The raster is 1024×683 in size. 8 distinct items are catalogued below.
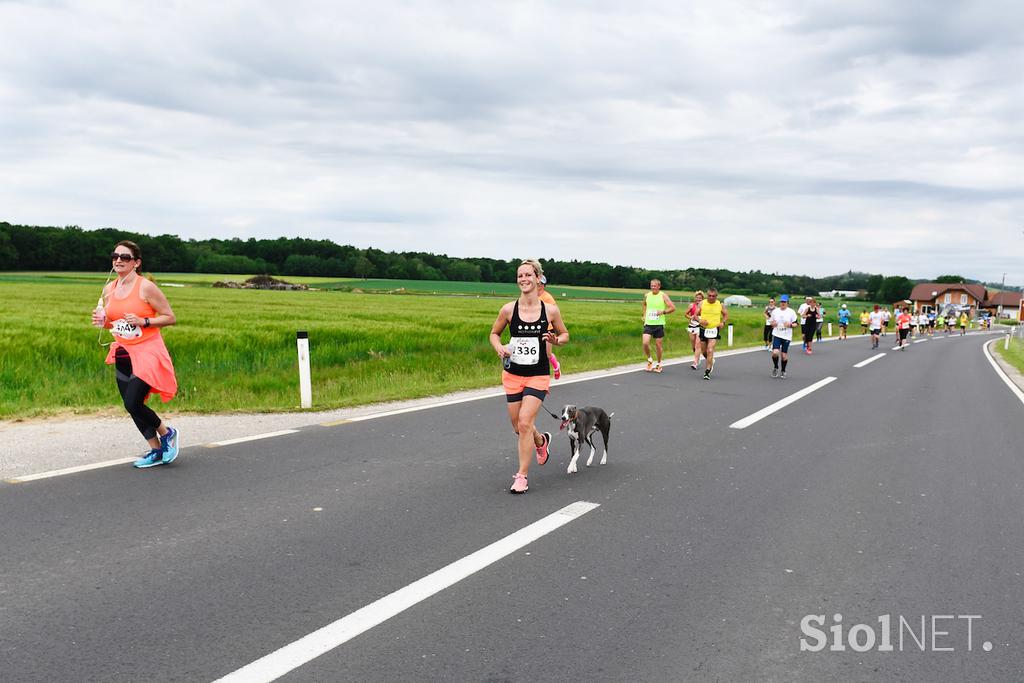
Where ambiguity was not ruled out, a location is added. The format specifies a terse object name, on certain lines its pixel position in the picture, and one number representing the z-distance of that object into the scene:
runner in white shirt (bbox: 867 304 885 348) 29.34
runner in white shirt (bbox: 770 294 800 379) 15.48
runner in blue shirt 34.81
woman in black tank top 5.75
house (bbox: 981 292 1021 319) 141.88
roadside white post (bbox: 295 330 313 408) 9.87
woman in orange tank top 5.93
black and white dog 6.38
